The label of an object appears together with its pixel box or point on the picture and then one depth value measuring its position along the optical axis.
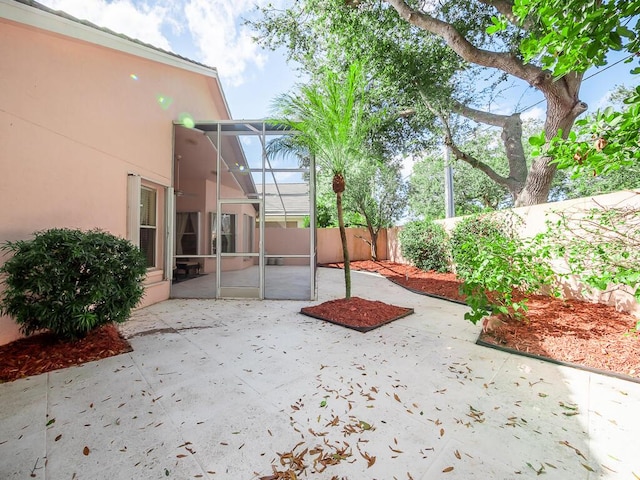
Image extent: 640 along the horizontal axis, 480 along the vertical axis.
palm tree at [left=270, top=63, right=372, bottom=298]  4.69
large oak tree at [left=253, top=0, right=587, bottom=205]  5.82
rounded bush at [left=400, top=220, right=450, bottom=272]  8.78
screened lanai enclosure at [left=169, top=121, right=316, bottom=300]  6.39
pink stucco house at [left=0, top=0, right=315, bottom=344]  3.27
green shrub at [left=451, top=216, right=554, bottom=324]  3.52
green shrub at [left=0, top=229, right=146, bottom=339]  2.91
